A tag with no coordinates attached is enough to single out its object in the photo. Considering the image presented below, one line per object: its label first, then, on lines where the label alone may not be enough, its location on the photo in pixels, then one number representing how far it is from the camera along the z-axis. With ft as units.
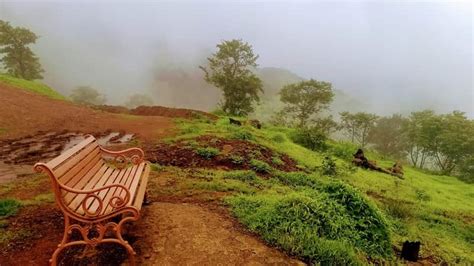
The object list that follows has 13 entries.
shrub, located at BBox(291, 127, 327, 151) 66.23
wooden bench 12.82
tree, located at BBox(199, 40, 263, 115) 116.98
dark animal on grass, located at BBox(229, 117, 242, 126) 66.35
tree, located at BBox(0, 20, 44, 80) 123.24
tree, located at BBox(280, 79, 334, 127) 134.00
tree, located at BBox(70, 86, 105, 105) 210.18
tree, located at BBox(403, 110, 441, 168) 108.78
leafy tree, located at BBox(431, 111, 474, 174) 98.22
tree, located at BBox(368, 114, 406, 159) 165.68
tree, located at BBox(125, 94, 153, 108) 268.00
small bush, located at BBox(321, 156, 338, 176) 38.81
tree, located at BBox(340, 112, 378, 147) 163.84
